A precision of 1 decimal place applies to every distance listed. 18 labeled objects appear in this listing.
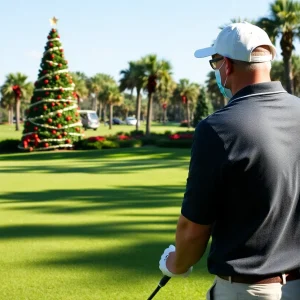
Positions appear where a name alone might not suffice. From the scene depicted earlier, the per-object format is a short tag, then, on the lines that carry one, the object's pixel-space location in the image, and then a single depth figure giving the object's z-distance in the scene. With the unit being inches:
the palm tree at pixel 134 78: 2303.2
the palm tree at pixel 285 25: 1523.1
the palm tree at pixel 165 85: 2273.6
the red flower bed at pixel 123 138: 1438.0
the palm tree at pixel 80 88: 3496.6
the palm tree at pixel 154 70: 2250.2
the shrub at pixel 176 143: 1304.1
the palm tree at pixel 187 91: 3964.1
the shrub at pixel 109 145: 1317.7
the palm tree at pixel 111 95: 3689.7
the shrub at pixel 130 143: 1354.6
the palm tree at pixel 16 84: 3107.8
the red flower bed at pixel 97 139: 1348.4
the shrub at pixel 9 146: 1414.9
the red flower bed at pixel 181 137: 1380.4
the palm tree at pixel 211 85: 3106.3
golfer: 95.0
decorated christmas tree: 1373.0
